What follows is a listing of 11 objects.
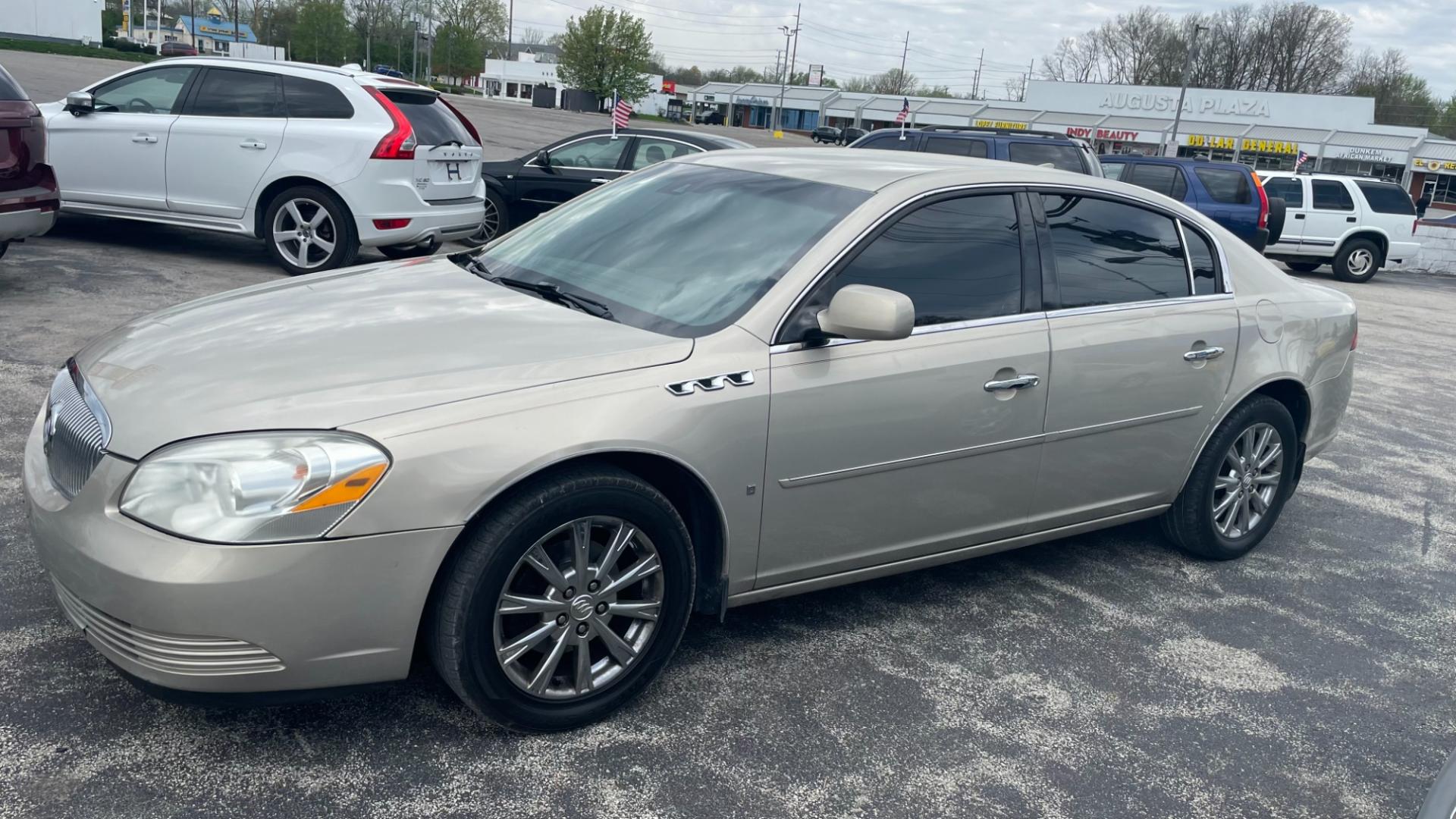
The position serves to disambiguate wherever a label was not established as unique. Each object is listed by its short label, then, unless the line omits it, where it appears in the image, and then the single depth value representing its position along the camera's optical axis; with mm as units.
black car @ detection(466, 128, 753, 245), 11484
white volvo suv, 8664
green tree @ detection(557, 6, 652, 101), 79438
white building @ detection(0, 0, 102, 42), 79188
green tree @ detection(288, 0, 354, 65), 91500
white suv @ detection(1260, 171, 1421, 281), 18359
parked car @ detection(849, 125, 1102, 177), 13836
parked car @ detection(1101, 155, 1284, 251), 16266
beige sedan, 2545
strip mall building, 48594
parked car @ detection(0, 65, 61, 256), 6699
